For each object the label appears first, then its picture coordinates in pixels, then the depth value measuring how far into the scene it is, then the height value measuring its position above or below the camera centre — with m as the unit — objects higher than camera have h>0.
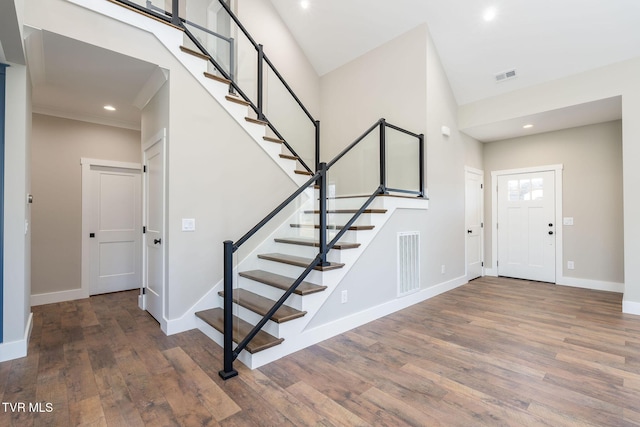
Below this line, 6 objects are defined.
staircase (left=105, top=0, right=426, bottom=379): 2.58 -0.38
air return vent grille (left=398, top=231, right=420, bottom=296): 3.90 -0.60
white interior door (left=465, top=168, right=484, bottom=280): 5.53 -0.10
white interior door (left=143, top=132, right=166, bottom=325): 3.25 -0.13
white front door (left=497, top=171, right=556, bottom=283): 5.39 -0.19
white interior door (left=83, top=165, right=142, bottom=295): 4.63 -0.21
